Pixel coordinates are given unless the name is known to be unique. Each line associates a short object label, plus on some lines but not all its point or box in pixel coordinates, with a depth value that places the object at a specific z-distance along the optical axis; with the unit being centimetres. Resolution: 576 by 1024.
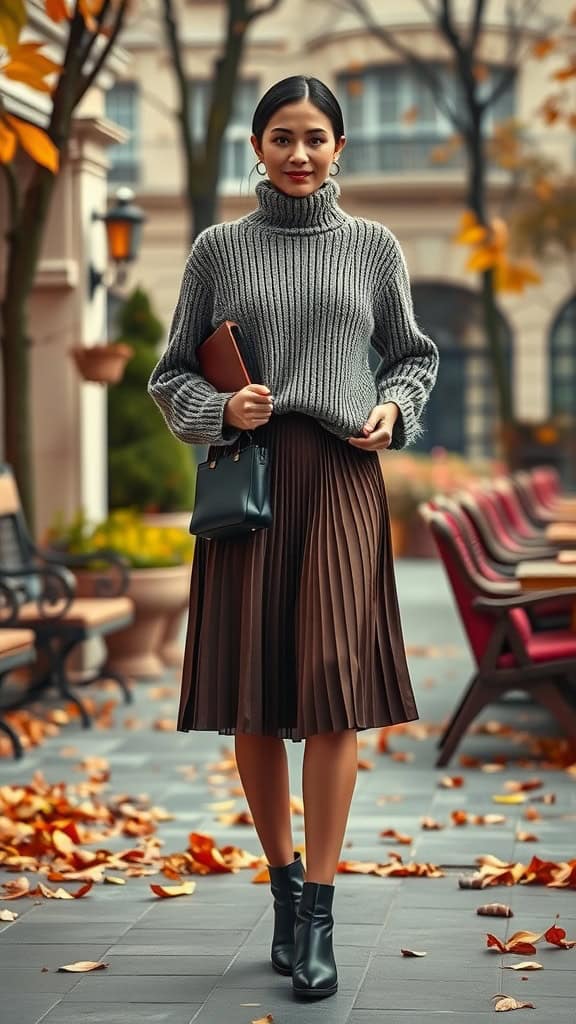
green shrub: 1969
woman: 681
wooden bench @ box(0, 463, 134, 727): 1430
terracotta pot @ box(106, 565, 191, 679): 1658
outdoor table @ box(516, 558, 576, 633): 1191
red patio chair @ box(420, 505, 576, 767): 1188
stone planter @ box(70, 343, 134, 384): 1655
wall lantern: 1786
